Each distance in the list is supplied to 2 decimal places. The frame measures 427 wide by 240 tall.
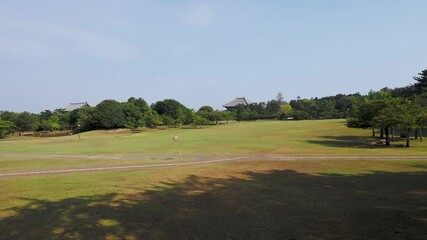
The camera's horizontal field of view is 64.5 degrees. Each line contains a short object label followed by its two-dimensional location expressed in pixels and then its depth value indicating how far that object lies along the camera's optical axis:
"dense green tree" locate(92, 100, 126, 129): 104.16
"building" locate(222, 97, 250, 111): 192.62
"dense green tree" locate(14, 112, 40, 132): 109.56
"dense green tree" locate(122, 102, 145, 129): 109.88
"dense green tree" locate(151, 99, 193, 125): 121.93
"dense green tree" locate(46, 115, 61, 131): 112.19
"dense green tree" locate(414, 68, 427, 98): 63.83
